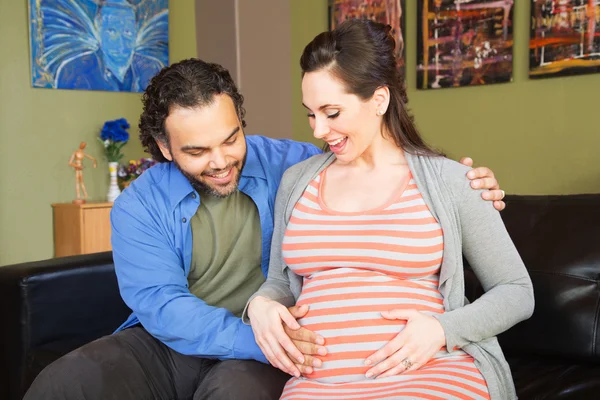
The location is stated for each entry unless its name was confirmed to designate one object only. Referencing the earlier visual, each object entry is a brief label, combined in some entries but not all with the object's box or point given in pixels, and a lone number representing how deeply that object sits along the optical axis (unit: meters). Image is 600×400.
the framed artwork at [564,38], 3.55
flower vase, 4.88
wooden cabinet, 4.56
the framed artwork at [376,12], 4.43
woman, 1.34
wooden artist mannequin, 4.72
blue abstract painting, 4.70
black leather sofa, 1.73
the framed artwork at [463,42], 3.93
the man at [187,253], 1.58
